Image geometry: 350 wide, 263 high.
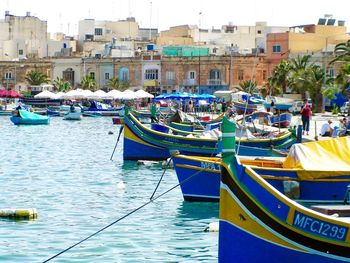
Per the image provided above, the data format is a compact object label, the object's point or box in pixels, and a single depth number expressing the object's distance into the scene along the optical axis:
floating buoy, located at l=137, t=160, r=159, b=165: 38.34
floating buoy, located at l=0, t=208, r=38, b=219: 23.32
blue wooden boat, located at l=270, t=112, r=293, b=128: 56.84
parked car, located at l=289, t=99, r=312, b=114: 77.74
